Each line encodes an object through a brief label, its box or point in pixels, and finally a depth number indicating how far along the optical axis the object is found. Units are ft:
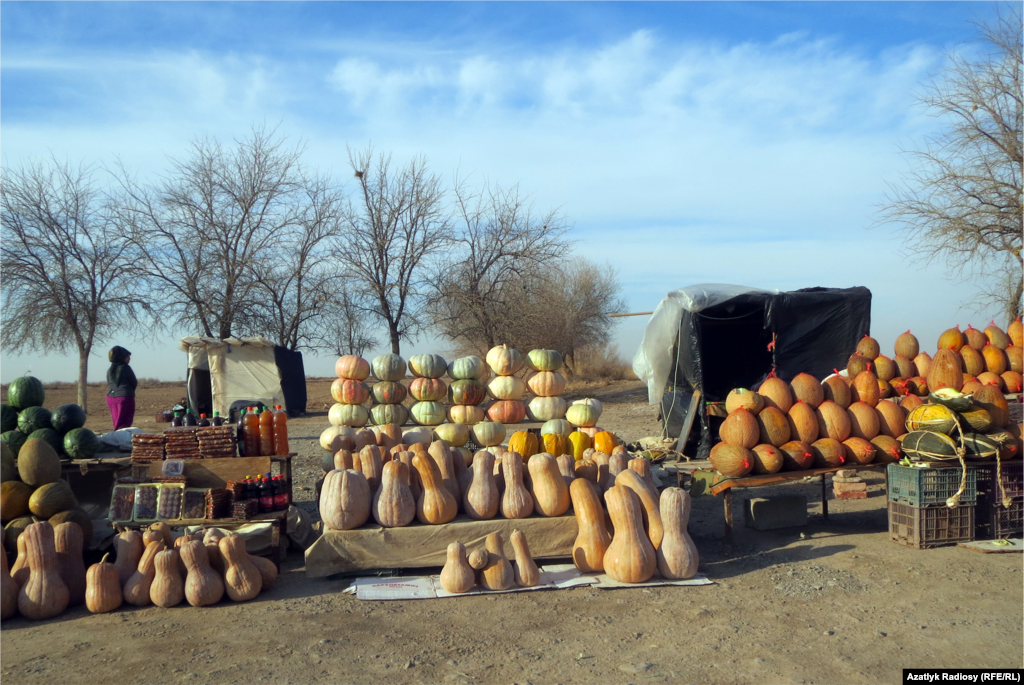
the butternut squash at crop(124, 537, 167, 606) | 17.30
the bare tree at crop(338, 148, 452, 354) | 74.54
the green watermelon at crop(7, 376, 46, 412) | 24.29
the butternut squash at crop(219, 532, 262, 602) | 17.61
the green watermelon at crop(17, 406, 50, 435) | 23.68
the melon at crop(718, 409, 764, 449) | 23.30
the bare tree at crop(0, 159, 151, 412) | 67.41
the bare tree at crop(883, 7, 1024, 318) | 53.31
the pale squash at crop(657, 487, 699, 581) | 18.48
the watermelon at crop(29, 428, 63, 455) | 23.16
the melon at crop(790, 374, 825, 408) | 24.98
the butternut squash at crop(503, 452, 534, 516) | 19.99
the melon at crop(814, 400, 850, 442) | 24.09
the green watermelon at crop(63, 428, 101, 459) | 23.24
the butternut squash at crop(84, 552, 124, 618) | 16.92
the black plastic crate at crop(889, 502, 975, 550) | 21.33
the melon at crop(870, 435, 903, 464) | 23.70
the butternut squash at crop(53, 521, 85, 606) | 17.58
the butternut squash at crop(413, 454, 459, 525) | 19.63
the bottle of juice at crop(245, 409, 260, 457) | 23.19
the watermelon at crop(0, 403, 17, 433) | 23.98
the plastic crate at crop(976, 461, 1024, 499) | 22.08
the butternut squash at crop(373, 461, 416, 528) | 19.56
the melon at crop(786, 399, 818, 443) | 23.94
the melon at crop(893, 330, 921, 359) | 33.47
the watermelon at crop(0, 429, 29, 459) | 23.32
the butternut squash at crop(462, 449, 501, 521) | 19.97
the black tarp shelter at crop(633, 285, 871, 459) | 39.58
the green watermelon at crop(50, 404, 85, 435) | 23.71
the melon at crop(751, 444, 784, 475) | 22.72
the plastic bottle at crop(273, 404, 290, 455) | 23.16
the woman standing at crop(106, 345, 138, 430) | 34.91
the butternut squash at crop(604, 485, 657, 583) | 18.21
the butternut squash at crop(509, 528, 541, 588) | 18.21
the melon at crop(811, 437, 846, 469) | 23.30
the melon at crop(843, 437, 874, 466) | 23.45
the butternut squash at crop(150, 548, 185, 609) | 17.19
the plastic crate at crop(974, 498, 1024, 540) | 21.89
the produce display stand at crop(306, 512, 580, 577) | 19.24
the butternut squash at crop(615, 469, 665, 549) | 18.88
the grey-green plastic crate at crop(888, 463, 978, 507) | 21.25
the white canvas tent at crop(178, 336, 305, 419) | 63.57
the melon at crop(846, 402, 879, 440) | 24.27
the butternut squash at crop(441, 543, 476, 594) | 17.81
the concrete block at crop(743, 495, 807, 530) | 24.47
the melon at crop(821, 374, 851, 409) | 25.08
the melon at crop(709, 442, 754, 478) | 22.50
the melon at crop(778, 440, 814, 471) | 23.06
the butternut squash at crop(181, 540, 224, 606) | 17.19
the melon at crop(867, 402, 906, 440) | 24.57
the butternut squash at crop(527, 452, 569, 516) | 20.08
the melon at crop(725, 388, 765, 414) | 24.08
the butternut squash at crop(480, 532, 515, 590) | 18.02
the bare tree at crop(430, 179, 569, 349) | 73.72
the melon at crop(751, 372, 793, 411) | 24.72
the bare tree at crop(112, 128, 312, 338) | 73.61
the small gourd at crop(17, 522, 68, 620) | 16.74
